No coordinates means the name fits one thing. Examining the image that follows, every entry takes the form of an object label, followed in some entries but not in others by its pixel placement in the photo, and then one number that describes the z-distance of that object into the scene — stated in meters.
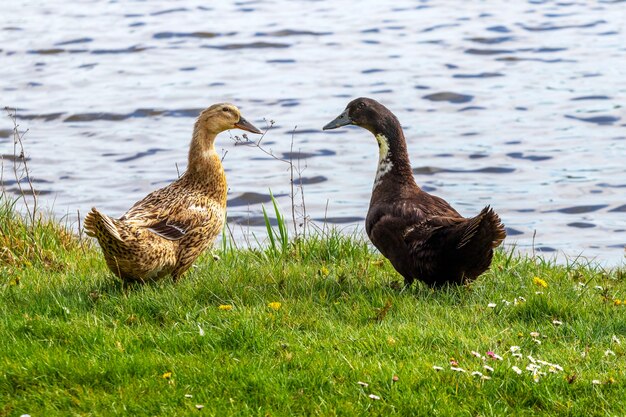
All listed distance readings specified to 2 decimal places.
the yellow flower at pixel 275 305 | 13.84
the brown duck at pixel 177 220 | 14.38
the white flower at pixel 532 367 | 11.61
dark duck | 14.60
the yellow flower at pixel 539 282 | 15.08
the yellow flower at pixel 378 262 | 16.99
